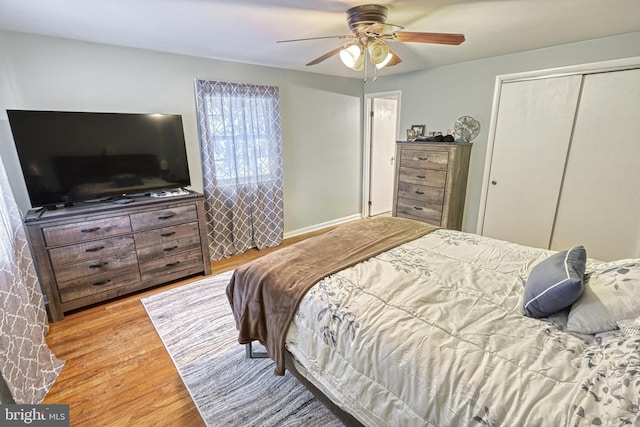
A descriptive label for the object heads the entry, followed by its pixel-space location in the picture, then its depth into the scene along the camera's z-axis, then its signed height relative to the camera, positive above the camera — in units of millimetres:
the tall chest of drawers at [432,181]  3355 -502
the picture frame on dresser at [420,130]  3934 +122
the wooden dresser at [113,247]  2289 -904
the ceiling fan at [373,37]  1812 +656
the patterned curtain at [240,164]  3247 -269
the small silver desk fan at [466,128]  3451 +122
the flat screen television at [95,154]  2258 -95
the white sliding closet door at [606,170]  2598 -309
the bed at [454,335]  885 -747
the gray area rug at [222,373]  1598 -1461
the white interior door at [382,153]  4871 -224
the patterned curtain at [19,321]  1566 -1042
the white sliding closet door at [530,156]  2902 -191
